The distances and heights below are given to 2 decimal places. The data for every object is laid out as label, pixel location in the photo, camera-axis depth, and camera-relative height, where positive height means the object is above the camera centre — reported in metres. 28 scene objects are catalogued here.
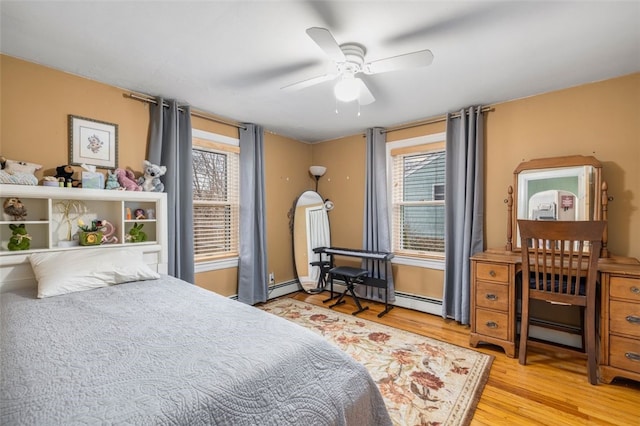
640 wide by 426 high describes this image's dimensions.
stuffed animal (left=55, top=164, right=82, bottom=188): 2.15 +0.26
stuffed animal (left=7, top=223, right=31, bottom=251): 1.95 -0.22
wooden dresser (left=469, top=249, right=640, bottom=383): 1.90 -0.79
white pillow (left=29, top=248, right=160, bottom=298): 1.76 -0.43
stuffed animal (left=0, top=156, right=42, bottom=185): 1.91 +0.25
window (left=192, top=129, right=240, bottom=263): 3.23 +0.14
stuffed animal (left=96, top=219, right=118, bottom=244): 2.36 -0.20
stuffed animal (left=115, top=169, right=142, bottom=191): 2.46 +0.25
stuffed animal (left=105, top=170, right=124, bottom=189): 2.37 +0.22
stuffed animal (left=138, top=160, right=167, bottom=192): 2.58 +0.28
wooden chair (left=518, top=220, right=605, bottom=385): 1.96 -0.48
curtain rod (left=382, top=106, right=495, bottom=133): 2.91 +1.03
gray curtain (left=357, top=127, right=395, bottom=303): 3.66 +0.04
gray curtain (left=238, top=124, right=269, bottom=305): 3.48 -0.16
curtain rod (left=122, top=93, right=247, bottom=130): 2.60 +1.04
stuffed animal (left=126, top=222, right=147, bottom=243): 2.52 -0.25
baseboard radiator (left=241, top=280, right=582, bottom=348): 2.49 -1.18
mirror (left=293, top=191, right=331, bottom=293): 4.09 -0.41
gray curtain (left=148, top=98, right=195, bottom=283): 2.70 +0.37
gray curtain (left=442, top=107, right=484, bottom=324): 2.92 +0.02
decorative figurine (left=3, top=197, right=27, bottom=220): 1.96 +0.00
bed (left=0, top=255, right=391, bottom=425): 0.76 -0.54
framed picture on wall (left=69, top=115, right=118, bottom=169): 2.30 +0.56
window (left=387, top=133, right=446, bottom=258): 3.39 +0.15
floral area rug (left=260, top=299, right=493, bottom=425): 1.72 -1.26
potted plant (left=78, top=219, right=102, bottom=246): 2.21 -0.21
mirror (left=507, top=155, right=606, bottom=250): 2.37 +0.15
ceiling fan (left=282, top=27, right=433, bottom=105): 1.58 +0.91
